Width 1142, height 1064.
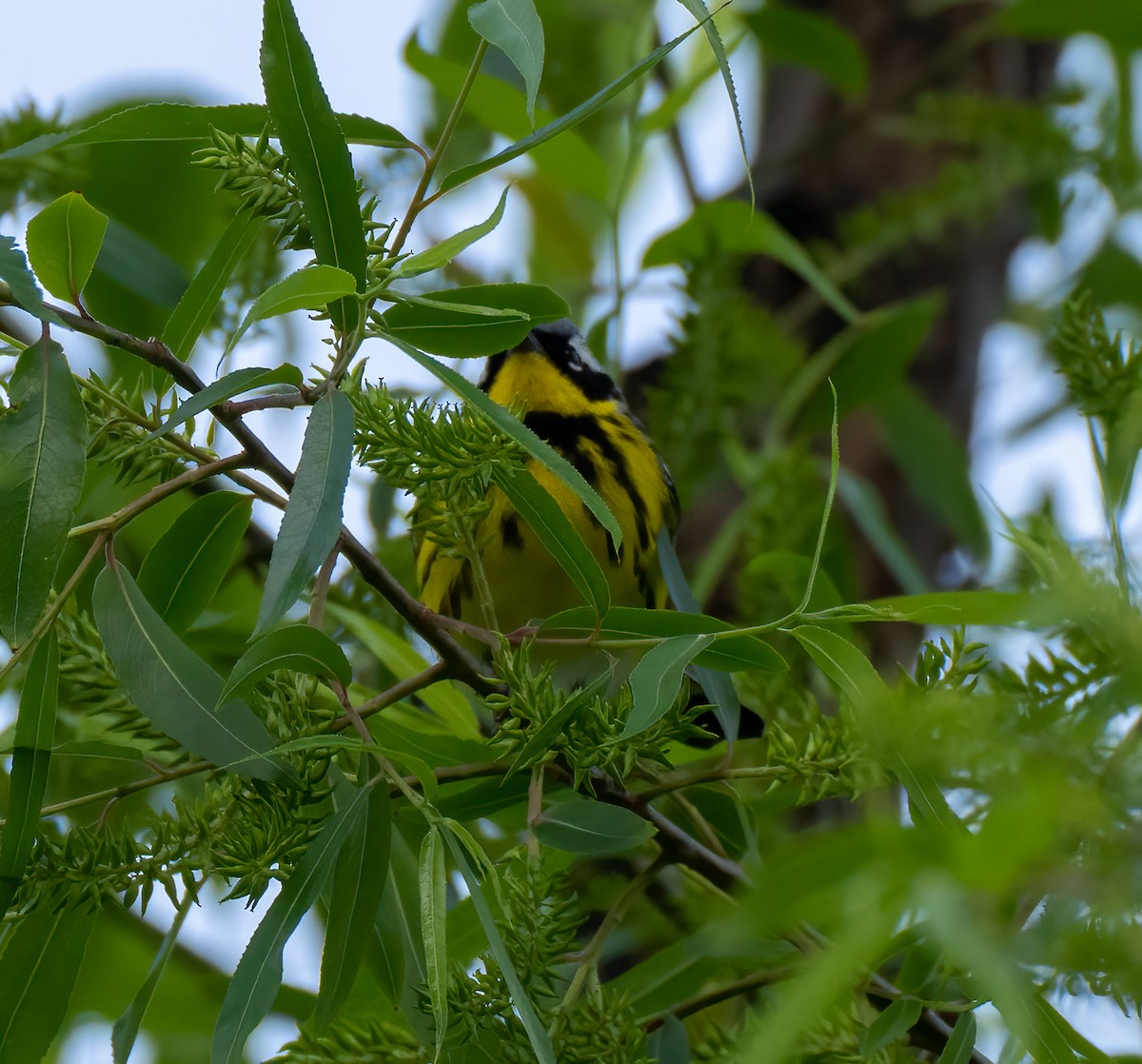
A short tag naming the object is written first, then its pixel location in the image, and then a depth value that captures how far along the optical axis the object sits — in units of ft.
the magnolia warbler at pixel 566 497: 17.82
